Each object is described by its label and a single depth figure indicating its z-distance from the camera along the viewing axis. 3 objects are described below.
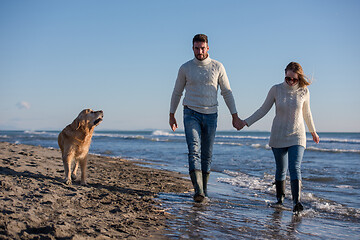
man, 4.35
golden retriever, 5.09
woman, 4.27
